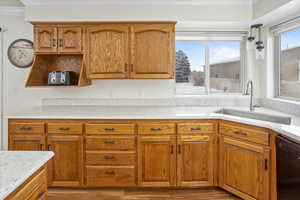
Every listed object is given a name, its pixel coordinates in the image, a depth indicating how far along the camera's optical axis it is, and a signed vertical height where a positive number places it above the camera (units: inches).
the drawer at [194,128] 87.1 -14.1
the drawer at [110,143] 87.4 -20.7
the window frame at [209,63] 112.1 +18.9
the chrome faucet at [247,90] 110.2 +2.8
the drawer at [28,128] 88.3 -14.4
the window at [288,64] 91.2 +15.0
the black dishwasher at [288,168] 56.2 -21.9
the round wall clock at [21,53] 110.1 +23.3
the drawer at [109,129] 87.3 -14.6
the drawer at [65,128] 87.8 -14.3
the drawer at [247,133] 72.2 -14.4
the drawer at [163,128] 87.1 -14.1
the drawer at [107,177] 87.9 -35.8
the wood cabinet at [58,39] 98.7 +27.8
